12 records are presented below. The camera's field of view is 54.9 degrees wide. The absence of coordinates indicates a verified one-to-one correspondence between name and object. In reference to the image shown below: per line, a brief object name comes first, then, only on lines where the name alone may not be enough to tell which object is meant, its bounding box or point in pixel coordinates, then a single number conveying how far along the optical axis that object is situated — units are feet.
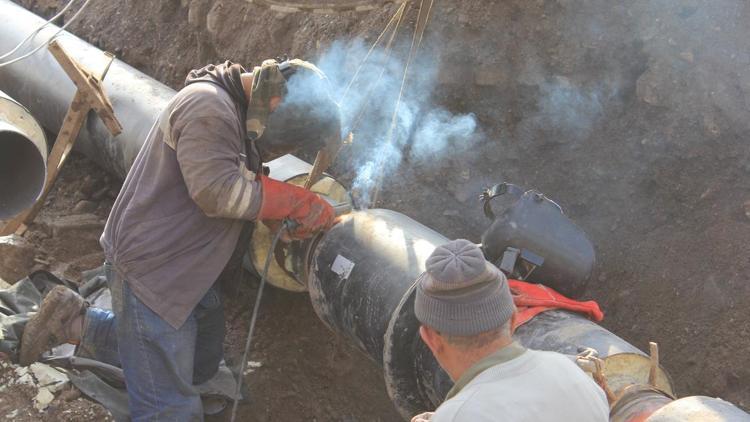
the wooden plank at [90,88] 16.48
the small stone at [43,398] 12.78
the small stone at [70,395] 12.94
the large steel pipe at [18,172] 14.15
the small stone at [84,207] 18.63
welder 9.78
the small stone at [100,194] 19.07
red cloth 9.35
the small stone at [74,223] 17.69
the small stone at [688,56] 14.07
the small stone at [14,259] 15.87
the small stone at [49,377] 13.20
